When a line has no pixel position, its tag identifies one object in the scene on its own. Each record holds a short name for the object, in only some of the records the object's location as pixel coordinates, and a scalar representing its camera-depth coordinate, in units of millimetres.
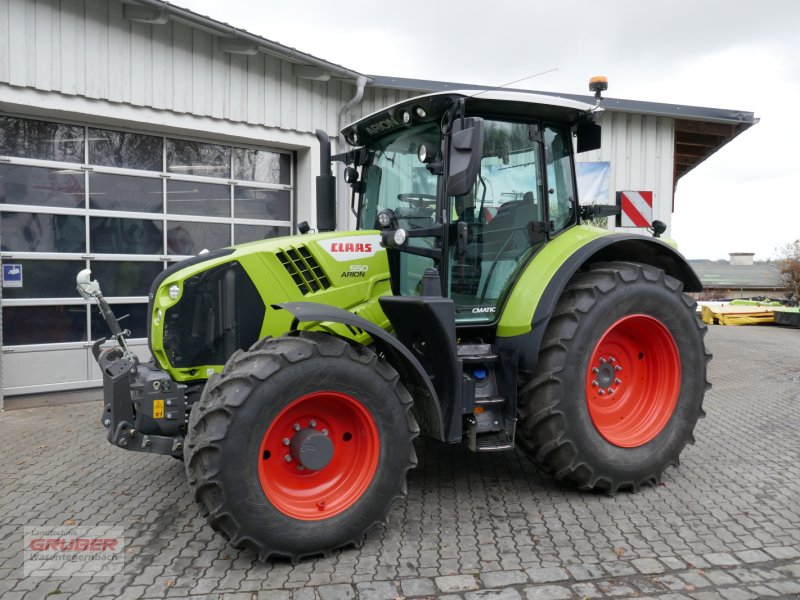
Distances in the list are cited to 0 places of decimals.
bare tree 22422
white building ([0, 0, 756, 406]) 6949
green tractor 3217
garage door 7070
